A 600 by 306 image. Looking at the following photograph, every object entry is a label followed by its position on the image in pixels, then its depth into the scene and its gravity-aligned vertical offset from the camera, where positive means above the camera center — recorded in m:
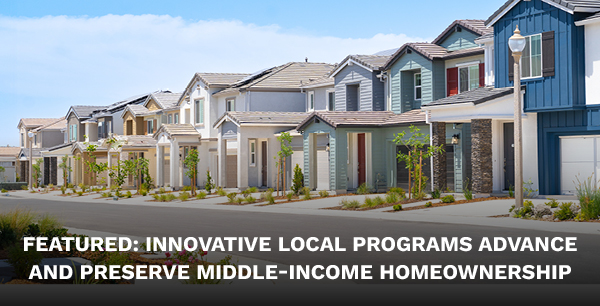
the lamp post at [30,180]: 54.88 -1.07
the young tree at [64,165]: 53.77 +0.06
